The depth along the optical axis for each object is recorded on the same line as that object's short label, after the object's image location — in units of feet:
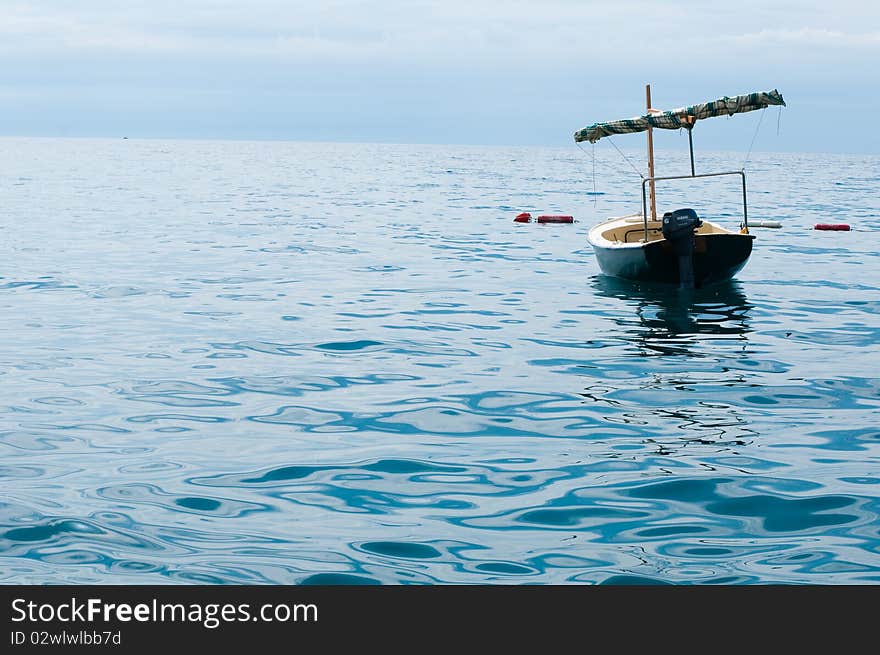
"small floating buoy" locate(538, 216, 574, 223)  126.93
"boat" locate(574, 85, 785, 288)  61.72
